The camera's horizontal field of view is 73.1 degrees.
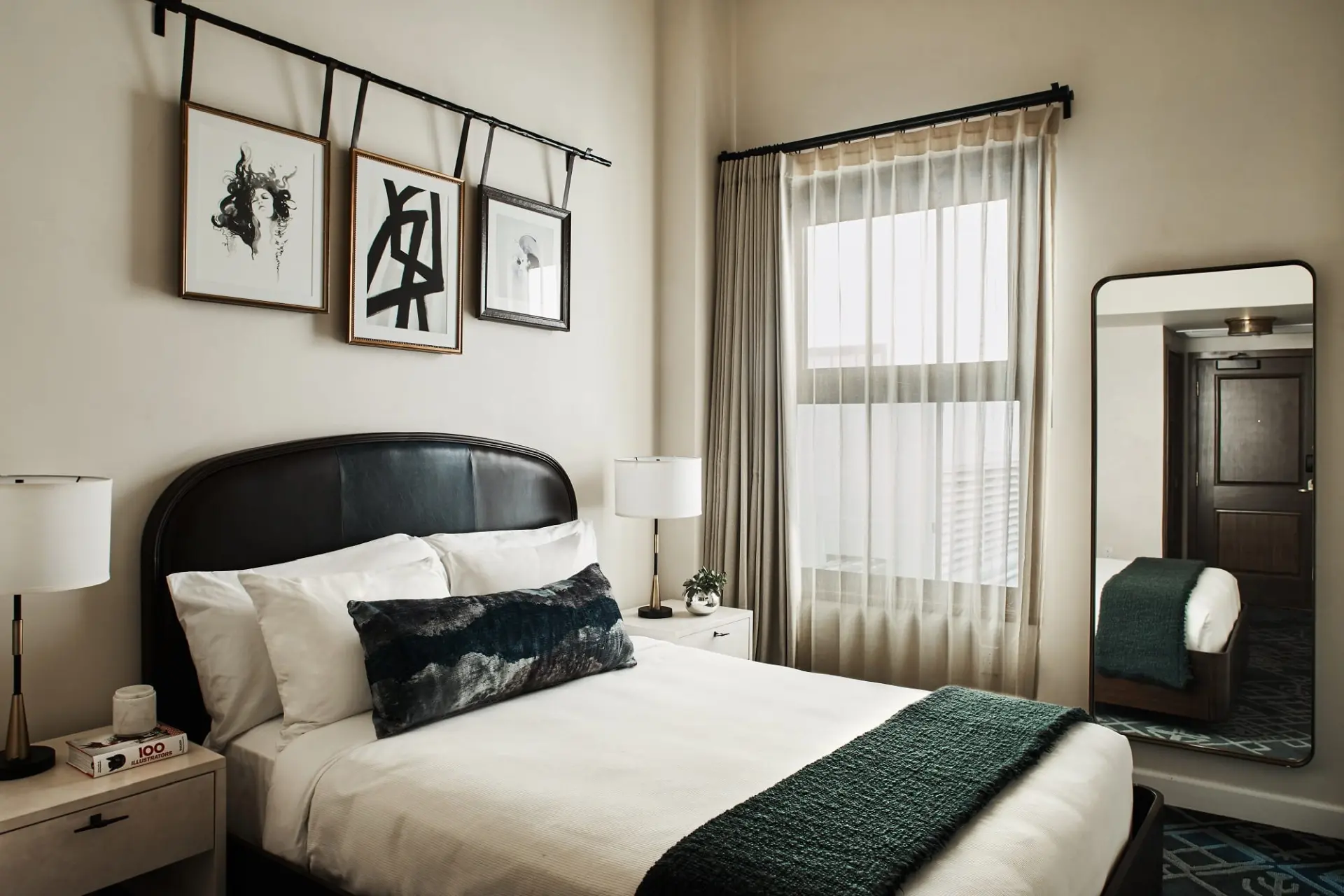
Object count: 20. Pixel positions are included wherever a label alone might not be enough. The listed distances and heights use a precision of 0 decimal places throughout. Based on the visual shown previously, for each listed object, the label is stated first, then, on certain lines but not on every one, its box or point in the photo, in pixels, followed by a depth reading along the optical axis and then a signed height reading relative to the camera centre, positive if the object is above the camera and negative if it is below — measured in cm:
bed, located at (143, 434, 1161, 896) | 164 -67
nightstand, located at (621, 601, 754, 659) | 336 -67
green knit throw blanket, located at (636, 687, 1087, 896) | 145 -66
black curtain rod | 331 +131
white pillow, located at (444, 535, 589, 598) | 268 -36
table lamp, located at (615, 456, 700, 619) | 348 -14
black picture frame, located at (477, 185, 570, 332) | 316 +73
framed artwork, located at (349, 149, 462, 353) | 277 +62
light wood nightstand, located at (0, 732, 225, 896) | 171 -76
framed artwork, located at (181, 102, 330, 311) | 236 +65
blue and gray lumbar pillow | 210 -49
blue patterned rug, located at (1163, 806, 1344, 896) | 260 -123
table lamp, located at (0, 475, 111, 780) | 177 -19
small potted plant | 358 -55
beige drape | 393 +19
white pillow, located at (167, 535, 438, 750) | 219 -49
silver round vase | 357 -60
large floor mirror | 294 -18
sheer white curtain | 338 +22
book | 189 -64
